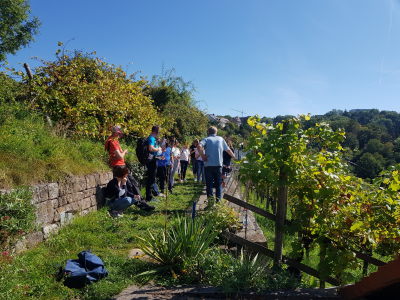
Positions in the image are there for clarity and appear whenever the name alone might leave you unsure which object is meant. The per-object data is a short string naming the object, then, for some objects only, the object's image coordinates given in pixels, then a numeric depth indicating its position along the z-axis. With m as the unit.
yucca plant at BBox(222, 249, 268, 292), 3.32
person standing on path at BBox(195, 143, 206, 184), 11.90
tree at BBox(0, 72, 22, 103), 7.23
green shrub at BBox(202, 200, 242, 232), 4.89
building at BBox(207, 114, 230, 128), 59.92
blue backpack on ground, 3.45
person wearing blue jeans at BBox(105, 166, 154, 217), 6.30
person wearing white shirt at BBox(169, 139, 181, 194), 9.66
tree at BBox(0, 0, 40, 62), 22.34
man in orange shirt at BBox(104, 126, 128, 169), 6.61
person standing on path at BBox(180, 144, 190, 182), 12.73
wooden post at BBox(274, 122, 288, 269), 3.82
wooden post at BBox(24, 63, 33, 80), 8.95
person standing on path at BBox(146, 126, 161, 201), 7.41
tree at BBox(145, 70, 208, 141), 19.94
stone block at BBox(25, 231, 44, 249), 4.32
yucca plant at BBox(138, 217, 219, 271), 3.81
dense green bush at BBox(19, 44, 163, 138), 8.74
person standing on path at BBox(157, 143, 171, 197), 8.52
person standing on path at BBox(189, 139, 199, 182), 12.87
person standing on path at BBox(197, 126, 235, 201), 6.60
